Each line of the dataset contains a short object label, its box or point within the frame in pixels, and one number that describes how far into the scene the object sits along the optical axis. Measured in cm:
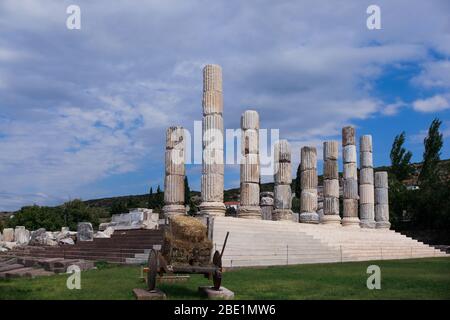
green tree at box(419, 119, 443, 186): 5631
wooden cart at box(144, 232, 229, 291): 1041
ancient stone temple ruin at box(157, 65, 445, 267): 2292
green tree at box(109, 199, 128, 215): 6250
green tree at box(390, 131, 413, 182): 6084
